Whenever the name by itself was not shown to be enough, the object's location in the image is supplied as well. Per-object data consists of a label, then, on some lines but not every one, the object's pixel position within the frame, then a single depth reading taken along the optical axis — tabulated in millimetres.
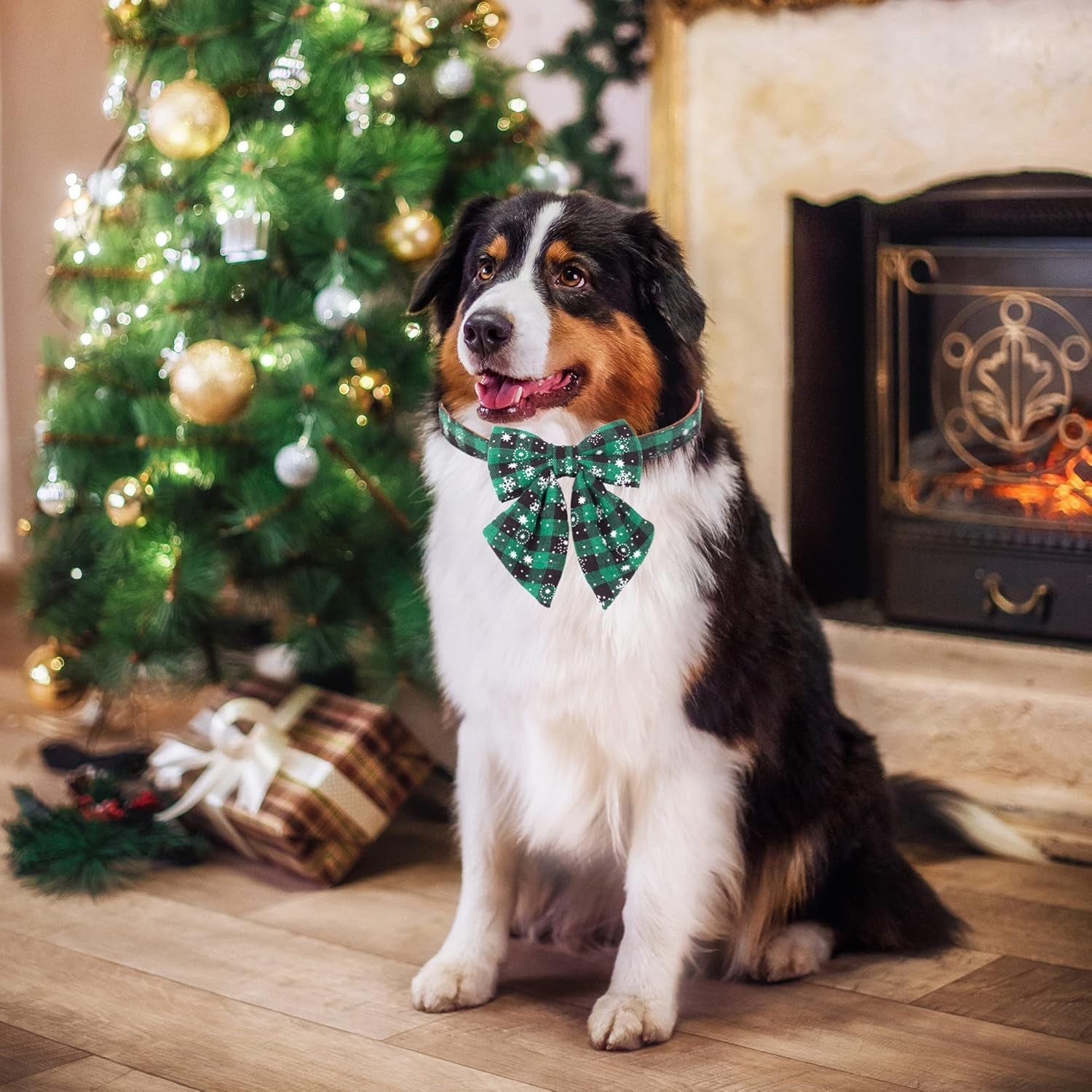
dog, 1759
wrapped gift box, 2340
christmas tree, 2461
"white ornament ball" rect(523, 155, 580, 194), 2633
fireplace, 2568
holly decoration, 2340
